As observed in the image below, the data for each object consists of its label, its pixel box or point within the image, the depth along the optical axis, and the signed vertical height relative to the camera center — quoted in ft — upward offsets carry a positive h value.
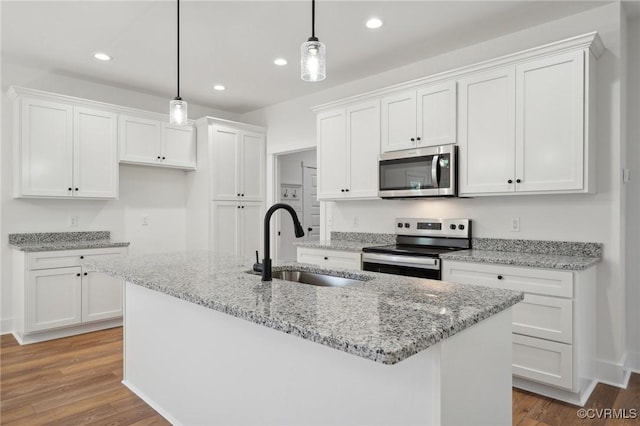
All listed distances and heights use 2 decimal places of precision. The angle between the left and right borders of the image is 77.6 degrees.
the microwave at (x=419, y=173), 10.57 +1.16
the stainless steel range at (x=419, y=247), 10.02 -0.98
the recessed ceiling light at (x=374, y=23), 9.90 +4.82
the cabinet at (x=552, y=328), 7.98 -2.38
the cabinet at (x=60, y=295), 11.85 -2.61
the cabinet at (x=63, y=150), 12.16 +2.04
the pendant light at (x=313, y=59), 5.98 +2.34
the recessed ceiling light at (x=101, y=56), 11.88 +4.74
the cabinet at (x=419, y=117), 10.65 +2.73
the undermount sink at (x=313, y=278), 6.40 -1.11
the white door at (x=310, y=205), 22.06 +0.47
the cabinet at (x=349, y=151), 12.48 +2.06
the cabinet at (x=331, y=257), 11.69 -1.38
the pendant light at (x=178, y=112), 8.44 +2.16
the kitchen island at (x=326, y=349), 3.45 -1.52
